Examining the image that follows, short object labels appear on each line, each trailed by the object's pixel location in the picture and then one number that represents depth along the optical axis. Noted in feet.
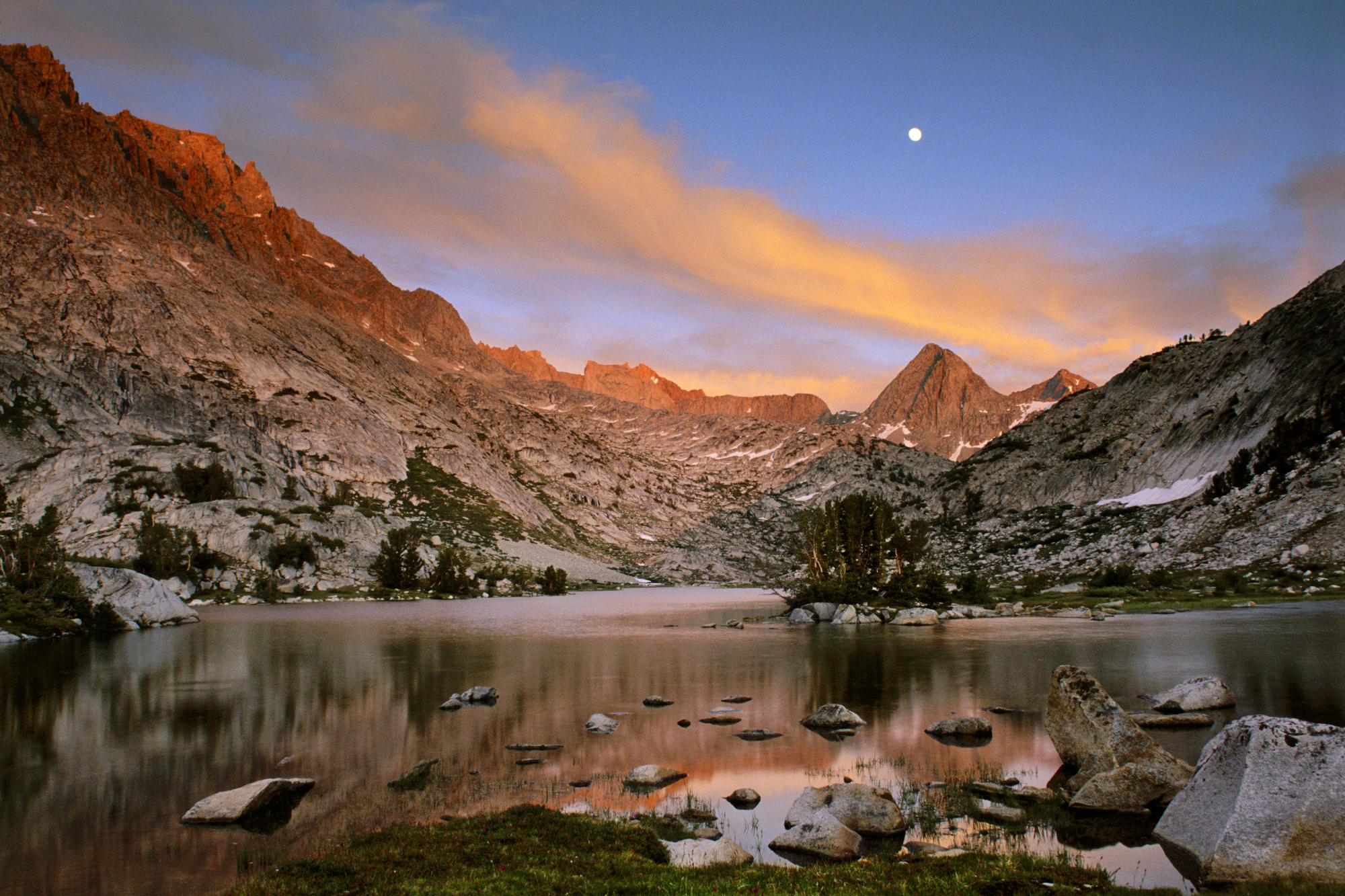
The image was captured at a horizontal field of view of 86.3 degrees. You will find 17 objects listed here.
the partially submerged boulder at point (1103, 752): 68.49
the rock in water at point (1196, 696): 106.83
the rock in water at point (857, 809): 64.39
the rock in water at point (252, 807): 67.92
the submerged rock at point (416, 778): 80.79
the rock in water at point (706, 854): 55.83
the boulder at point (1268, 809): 48.11
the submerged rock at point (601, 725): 110.63
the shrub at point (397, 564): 553.64
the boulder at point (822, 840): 58.44
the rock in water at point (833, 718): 109.70
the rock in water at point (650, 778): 80.59
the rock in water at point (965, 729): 101.04
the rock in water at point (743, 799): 74.23
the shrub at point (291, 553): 522.47
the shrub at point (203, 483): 569.23
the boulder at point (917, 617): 295.07
